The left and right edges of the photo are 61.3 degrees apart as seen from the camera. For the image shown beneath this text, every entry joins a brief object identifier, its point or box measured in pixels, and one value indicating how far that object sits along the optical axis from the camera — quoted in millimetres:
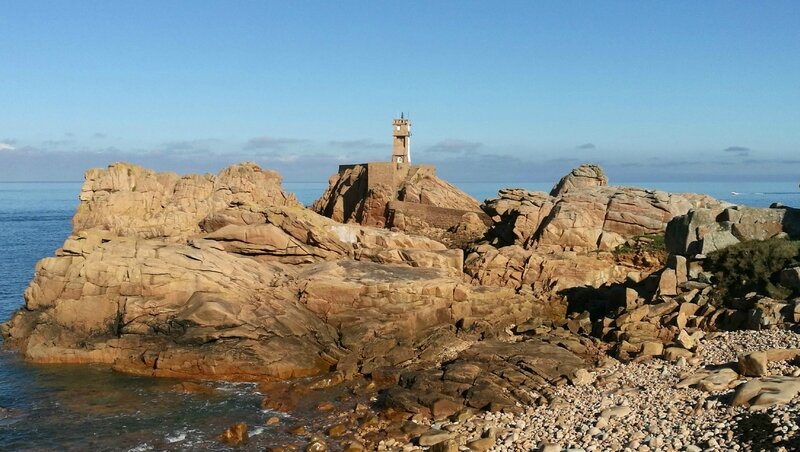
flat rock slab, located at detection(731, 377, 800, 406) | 19109
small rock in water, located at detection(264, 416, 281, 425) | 24438
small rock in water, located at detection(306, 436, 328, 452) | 21861
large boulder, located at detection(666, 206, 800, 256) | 35250
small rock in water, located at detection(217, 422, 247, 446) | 22781
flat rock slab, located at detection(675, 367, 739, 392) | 21344
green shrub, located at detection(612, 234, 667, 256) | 42469
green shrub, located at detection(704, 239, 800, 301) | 30725
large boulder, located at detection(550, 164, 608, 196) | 61688
